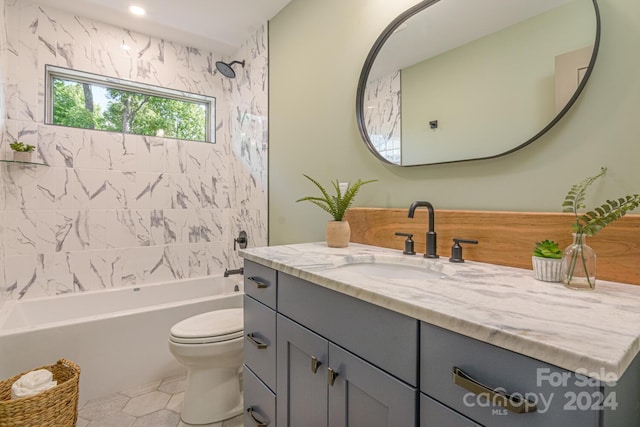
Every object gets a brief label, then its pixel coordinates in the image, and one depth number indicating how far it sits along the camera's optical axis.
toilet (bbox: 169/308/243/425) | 1.67
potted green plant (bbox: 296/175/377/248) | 1.49
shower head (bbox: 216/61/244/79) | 2.73
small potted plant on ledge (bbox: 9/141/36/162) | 2.20
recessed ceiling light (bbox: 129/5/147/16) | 2.34
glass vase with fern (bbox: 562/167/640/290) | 0.79
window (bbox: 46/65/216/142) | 2.50
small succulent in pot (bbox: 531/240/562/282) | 0.85
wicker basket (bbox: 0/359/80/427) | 1.30
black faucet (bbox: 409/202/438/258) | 1.20
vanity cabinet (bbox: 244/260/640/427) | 0.50
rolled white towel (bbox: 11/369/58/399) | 1.38
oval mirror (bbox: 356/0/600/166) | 0.97
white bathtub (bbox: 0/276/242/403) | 1.82
